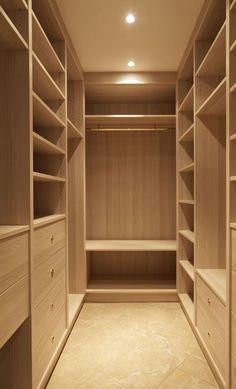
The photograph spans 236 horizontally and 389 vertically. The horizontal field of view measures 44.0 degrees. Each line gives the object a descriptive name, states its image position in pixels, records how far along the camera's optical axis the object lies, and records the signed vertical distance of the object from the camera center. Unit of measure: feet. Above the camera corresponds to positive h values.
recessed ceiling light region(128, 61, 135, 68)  9.28 +4.14
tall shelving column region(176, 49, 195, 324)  10.03 +0.14
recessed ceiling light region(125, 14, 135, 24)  6.86 +4.12
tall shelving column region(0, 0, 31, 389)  4.79 +0.54
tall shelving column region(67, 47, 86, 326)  10.11 -0.37
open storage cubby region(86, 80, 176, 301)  12.21 +0.10
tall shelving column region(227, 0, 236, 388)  5.03 +0.85
